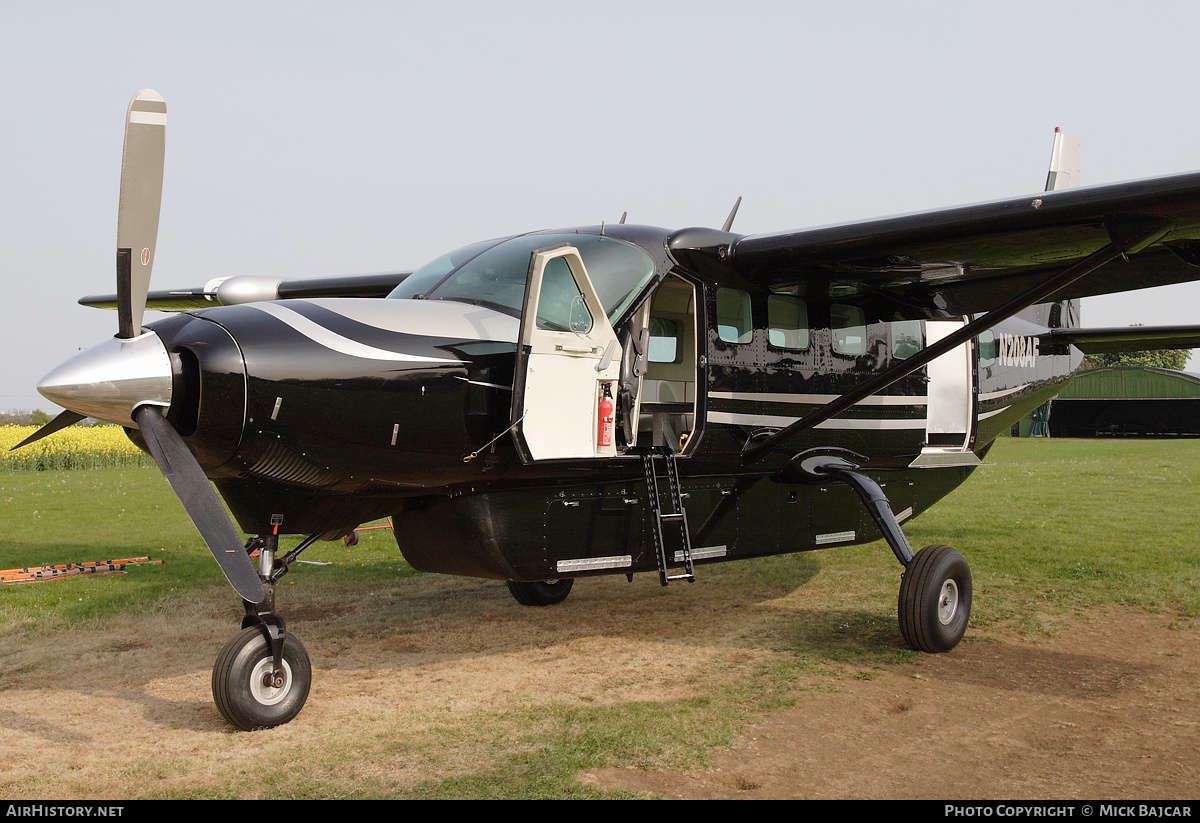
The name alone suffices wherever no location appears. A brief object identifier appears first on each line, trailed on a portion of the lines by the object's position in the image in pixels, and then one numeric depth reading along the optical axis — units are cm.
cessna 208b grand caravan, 488
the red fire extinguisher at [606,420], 611
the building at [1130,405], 4409
